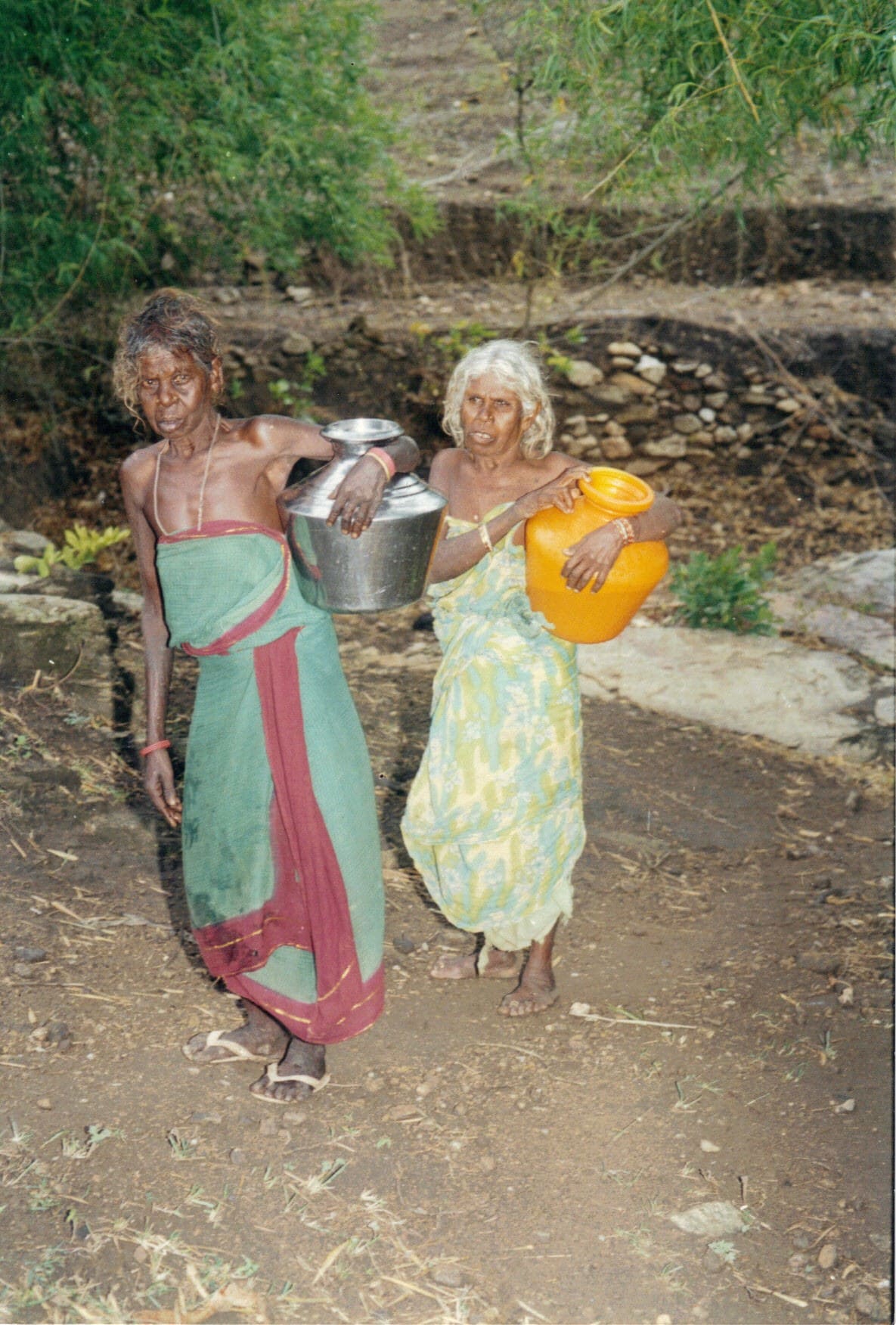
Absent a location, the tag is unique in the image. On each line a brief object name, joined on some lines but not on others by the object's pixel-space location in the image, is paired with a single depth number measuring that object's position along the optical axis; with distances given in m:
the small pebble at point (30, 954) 3.31
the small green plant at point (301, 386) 7.94
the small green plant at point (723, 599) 5.91
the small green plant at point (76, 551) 5.77
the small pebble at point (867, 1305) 2.42
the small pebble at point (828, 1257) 2.51
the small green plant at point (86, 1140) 2.65
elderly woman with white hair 2.80
